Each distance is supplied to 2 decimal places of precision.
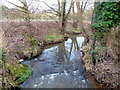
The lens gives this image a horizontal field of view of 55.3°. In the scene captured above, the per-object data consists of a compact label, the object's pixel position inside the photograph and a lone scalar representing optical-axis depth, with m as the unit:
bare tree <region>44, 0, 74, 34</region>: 11.41
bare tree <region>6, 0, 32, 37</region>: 7.64
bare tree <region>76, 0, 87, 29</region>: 8.46
